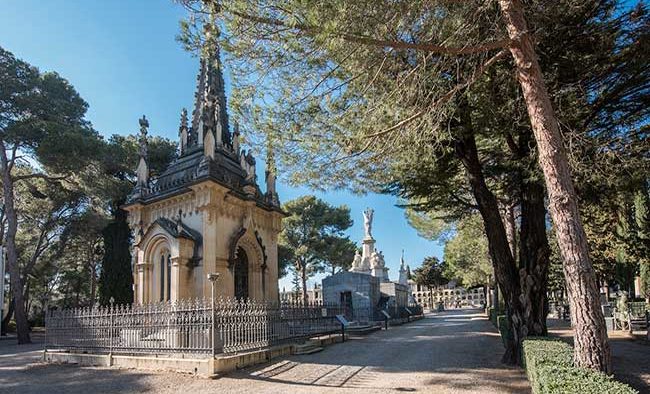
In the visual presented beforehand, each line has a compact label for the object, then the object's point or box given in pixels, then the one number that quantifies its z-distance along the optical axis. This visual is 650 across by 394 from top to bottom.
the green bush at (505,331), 10.43
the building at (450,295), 70.31
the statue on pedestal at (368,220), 37.53
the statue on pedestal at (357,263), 36.25
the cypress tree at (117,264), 21.89
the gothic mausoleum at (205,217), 12.81
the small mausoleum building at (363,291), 26.39
